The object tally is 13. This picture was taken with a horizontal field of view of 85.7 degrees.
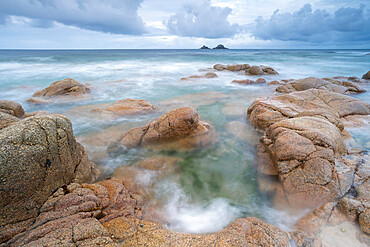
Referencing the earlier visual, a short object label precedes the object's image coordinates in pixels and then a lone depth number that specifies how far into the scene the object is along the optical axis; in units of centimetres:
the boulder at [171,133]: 697
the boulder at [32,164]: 310
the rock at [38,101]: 1176
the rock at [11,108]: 835
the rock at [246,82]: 1808
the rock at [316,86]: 1348
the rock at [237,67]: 2636
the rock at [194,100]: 1187
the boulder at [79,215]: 282
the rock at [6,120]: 494
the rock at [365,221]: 347
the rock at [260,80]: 1857
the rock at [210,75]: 2149
